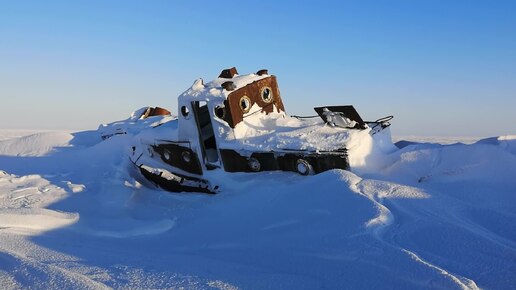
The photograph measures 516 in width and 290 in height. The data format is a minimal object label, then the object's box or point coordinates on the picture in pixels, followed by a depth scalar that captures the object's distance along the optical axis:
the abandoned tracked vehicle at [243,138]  7.68
